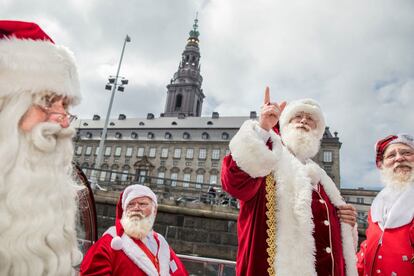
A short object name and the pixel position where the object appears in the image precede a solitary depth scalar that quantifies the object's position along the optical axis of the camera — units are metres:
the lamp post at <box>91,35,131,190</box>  17.74
